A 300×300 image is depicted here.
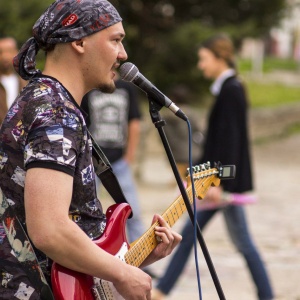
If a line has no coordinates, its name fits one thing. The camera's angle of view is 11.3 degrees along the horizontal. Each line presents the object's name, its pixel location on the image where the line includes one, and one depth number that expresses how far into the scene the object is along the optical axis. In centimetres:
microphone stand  536
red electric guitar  475
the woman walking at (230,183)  1017
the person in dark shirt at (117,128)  1218
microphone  530
